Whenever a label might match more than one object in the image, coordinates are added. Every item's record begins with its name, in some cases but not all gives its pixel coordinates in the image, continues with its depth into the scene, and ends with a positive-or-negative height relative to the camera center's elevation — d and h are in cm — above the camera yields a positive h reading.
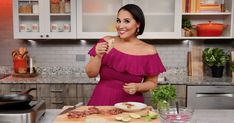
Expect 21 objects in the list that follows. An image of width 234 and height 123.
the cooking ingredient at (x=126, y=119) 164 -38
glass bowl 161 -36
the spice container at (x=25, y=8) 376 +46
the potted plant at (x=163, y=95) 163 -26
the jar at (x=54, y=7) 376 +47
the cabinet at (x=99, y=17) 374 +36
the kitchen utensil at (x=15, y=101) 170 -30
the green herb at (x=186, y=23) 389 +29
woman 214 -14
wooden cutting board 163 -39
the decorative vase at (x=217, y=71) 377 -30
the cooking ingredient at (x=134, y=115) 169 -38
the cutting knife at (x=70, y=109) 177 -36
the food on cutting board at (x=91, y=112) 171 -37
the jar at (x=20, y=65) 374 -22
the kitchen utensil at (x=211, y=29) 377 +21
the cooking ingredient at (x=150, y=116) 167 -38
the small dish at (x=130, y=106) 182 -36
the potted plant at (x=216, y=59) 376 -16
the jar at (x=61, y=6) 377 +49
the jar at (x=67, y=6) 377 +49
